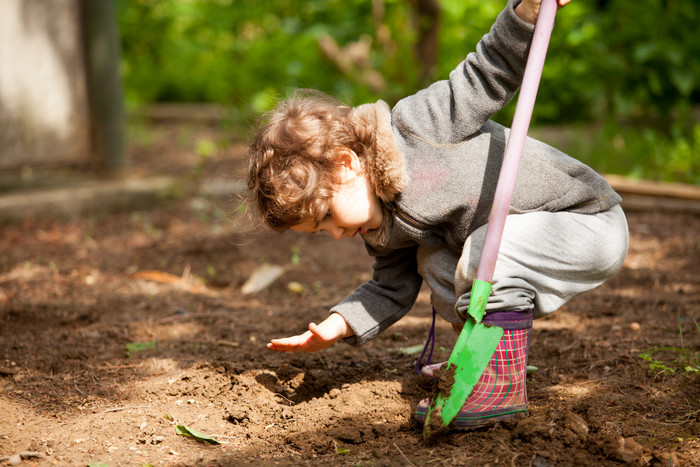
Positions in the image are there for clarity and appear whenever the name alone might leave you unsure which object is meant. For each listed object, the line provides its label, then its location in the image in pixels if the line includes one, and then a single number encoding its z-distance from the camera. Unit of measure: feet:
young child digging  7.94
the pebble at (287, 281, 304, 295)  10.70
